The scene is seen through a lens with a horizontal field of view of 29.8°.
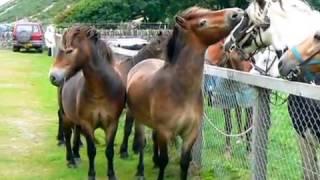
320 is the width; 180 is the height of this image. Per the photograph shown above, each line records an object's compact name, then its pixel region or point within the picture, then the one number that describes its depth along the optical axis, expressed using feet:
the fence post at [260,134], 17.44
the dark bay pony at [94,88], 22.56
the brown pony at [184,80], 18.85
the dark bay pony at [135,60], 27.50
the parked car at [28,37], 116.57
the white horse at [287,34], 16.51
